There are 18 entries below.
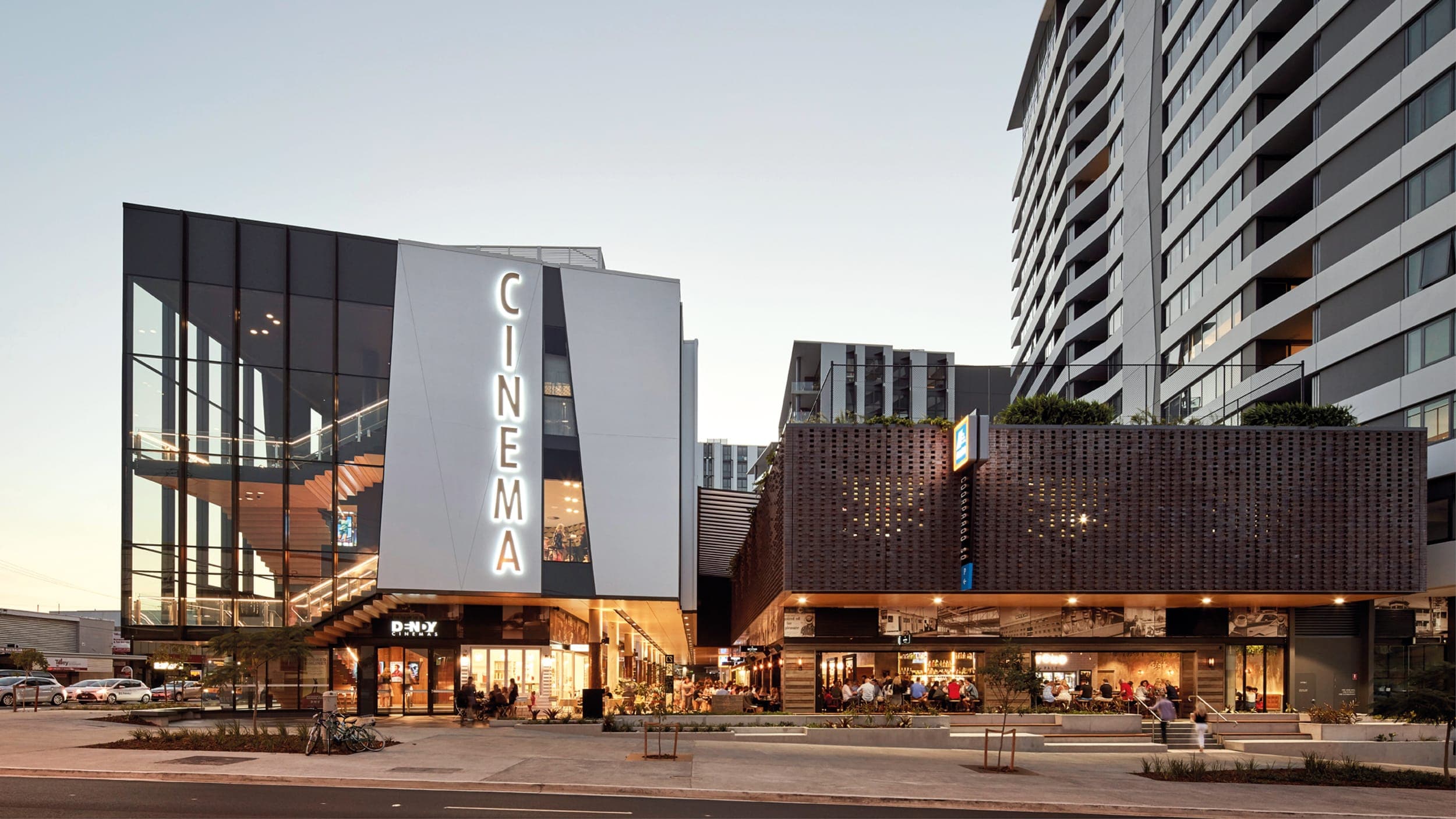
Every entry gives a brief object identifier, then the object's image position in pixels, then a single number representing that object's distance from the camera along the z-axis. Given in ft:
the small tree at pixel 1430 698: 75.15
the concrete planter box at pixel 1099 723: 104.37
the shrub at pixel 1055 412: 106.32
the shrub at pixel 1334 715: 106.42
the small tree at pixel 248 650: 84.64
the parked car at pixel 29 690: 150.10
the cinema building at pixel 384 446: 114.93
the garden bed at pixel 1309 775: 77.05
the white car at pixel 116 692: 170.19
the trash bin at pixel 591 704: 111.65
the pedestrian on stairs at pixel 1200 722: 100.83
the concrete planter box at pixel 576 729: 104.22
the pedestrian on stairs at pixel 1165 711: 102.89
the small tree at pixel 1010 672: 85.97
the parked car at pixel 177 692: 176.24
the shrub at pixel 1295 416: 106.93
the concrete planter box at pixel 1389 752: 99.14
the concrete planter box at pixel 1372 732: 101.81
